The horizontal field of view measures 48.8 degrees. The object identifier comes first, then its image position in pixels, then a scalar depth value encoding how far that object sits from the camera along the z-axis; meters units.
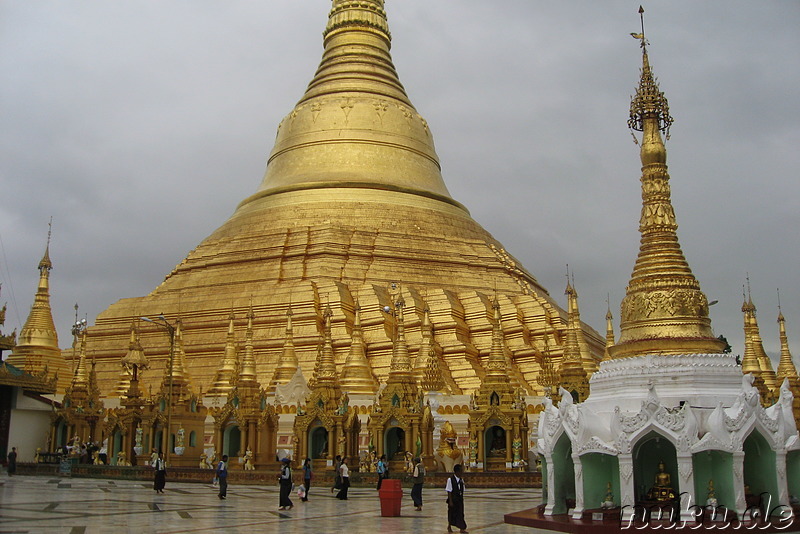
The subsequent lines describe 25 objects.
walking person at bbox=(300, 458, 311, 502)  17.53
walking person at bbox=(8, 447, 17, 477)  26.12
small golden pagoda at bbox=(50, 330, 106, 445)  31.08
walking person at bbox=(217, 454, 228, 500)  17.73
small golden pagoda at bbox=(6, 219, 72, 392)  38.28
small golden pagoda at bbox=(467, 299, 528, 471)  25.08
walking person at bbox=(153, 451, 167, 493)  19.25
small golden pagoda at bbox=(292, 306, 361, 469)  25.89
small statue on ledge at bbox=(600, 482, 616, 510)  12.23
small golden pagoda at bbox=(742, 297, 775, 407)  34.56
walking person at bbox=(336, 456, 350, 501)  17.53
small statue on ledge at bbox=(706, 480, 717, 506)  11.73
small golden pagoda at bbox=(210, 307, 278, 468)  27.59
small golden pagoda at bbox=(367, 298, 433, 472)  25.59
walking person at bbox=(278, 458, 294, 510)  15.21
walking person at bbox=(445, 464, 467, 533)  11.85
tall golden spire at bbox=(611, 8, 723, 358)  13.54
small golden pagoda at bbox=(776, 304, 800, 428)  35.41
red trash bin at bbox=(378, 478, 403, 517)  14.01
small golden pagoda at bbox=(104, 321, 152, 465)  29.62
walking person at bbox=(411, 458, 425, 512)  15.48
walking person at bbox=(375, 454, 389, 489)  20.92
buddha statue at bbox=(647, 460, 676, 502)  12.16
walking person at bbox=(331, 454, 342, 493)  17.72
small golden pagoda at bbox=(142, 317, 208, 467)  29.00
